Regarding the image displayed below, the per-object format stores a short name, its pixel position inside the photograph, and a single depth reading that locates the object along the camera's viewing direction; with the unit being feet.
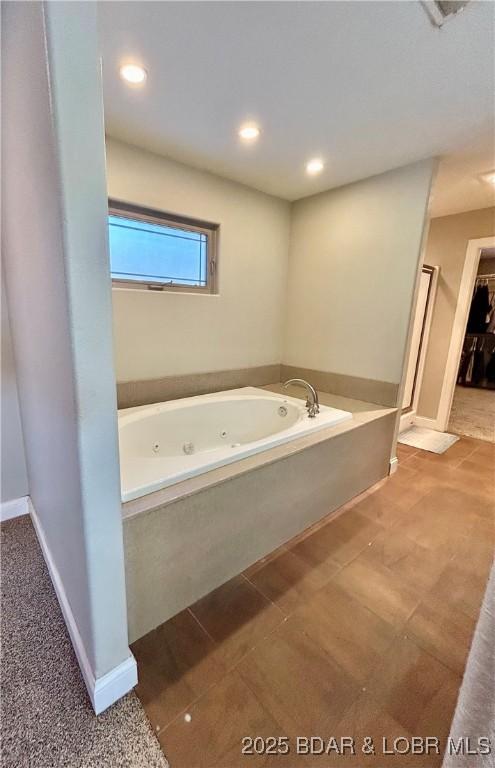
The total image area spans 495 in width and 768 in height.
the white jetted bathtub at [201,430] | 4.33
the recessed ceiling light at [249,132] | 5.78
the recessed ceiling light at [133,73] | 4.43
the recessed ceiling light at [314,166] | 7.05
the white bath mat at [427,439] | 10.46
